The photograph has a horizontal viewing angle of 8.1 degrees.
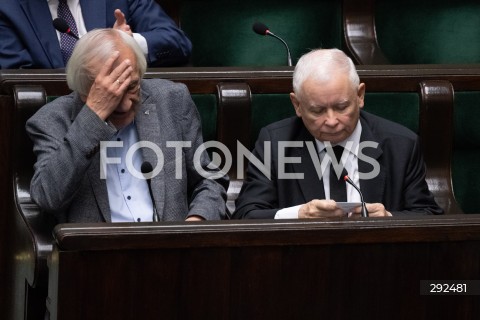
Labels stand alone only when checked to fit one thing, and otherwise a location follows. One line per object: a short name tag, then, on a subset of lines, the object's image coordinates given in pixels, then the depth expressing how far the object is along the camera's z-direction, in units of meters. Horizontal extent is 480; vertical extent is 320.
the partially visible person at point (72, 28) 8.93
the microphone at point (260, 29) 8.99
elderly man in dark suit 8.39
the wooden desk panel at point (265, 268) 7.74
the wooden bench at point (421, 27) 9.65
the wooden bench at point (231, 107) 8.44
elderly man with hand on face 8.26
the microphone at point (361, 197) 8.15
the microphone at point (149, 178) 8.32
